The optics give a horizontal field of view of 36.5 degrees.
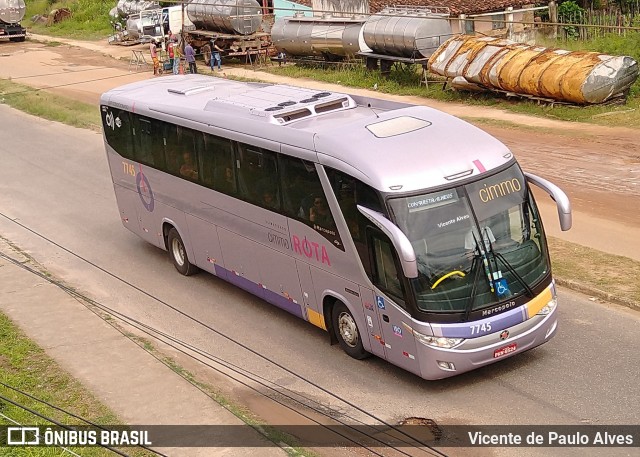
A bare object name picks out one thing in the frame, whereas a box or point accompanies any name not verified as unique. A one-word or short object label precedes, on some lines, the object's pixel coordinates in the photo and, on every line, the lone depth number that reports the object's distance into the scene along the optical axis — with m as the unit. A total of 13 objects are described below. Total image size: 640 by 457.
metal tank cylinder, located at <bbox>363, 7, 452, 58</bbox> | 32.47
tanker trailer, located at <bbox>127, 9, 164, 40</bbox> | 49.06
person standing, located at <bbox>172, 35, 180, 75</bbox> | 40.25
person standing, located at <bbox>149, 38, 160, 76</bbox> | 40.12
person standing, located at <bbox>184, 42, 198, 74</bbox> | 39.19
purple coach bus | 10.77
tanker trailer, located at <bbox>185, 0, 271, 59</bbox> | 41.59
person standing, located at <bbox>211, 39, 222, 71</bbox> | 41.16
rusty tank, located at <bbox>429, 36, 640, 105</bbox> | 25.91
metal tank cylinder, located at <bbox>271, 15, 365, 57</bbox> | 36.62
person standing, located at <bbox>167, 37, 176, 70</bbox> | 40.75
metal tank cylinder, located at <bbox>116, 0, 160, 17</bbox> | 52.20
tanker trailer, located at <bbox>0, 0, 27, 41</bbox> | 55.19
